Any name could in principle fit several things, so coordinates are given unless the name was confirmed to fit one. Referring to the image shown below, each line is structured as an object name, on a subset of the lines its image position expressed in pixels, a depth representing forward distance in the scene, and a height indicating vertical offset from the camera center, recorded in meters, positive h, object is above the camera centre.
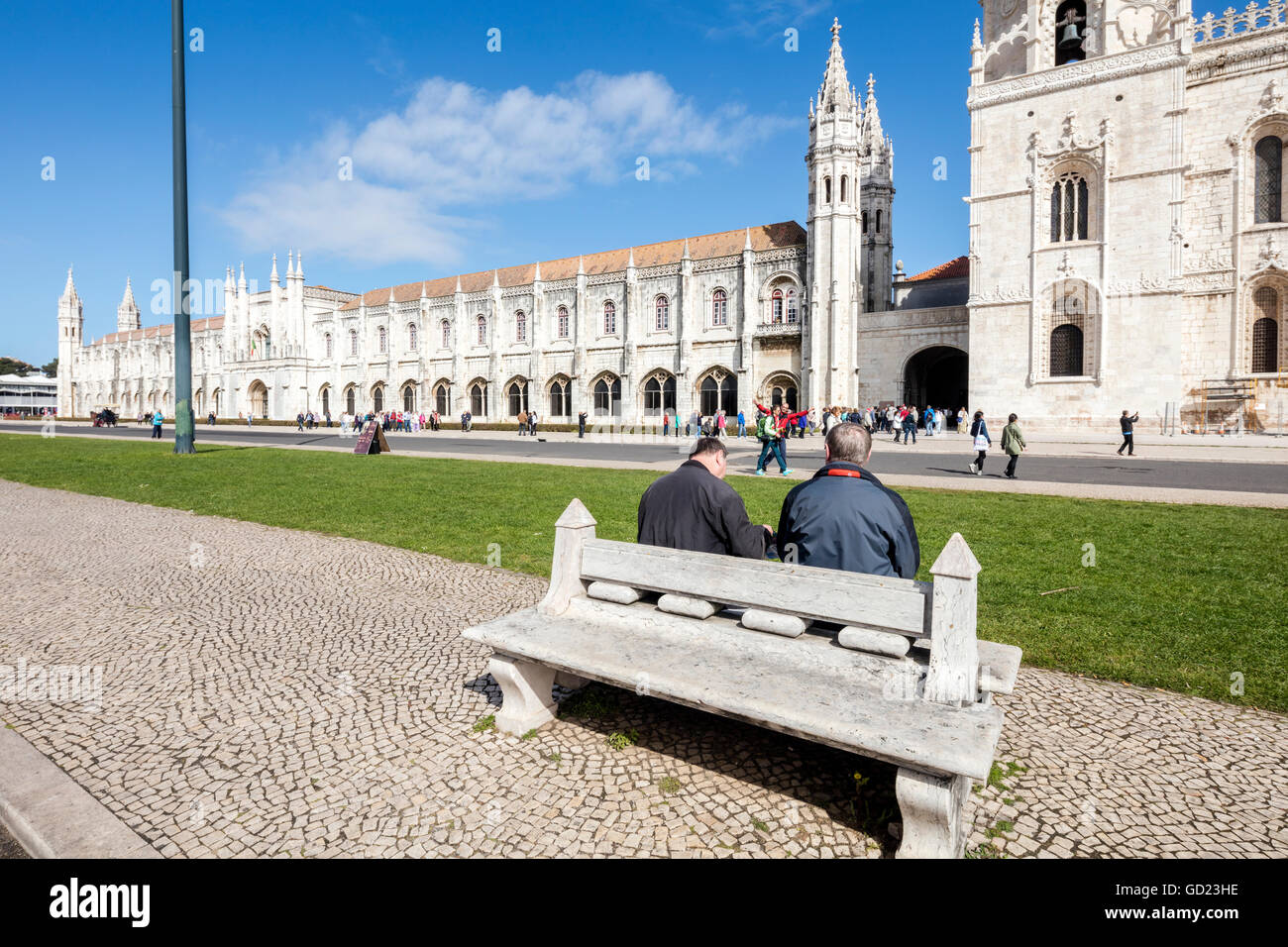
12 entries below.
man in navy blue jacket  3.53 -0.45
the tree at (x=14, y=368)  146.12 +16.63
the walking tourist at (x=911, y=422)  27.94 +0.75
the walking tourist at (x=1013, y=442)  15.04 -0.03
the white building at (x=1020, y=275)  28.48 +8.72
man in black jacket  4.15 -0.47
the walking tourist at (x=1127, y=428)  19.77 +0.34
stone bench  2.49 -1.00
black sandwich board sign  22.86 +0.04
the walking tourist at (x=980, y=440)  15.83 +0.02
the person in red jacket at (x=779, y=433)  15.78 +0.19
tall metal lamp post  18.17 +5.46
